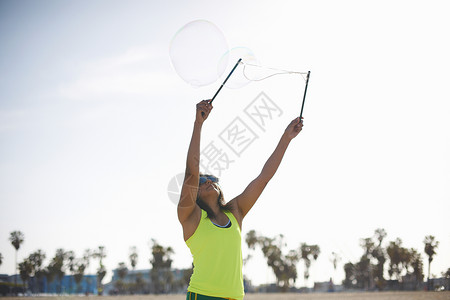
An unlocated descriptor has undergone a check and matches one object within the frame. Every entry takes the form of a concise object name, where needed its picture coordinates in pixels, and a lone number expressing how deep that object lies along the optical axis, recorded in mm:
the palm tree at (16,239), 88000
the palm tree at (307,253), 101206
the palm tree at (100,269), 99250
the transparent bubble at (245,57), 5730
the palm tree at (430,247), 74938
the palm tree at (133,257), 109812
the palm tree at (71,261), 100438
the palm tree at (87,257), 104438
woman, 3262
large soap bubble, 5770
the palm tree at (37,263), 93562
